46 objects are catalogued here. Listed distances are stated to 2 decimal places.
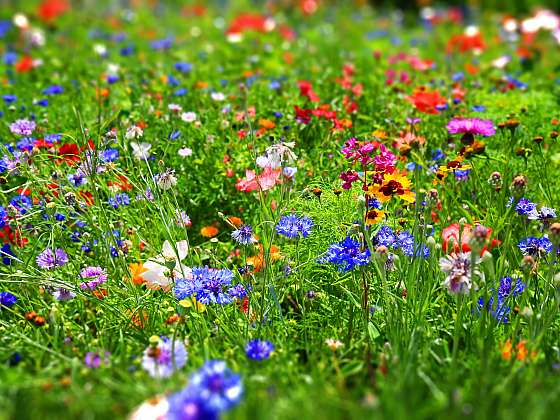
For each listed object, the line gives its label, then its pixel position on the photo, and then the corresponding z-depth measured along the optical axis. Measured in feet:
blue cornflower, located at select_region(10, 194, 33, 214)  6.79
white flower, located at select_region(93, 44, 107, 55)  13.17
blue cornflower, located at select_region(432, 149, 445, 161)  7.57
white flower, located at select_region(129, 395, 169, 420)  3.79
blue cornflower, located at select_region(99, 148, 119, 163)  6.83
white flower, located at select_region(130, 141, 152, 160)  6.47
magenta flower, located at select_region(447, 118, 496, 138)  6.45
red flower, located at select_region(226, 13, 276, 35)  18.02
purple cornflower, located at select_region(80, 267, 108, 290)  5.99
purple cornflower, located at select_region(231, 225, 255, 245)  5.61
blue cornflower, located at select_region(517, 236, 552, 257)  5.71
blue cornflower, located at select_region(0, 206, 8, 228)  6.05
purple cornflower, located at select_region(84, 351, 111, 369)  4.64
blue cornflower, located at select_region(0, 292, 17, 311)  5.95
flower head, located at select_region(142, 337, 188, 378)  4.31
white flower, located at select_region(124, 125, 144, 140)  6.32
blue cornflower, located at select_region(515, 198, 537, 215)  6.04
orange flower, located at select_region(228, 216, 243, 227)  6.66
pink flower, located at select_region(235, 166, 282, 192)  6.38
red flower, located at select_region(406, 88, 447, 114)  8.25
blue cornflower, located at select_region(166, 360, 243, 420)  3.39
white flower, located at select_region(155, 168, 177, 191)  5.80
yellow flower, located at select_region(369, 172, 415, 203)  5.46
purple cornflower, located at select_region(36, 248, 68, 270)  6.15
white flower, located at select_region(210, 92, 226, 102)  9.39
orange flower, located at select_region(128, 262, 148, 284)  6.48
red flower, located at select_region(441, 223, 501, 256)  5.63
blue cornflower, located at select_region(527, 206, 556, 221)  5.64
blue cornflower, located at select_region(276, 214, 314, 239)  5.57
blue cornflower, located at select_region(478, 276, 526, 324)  5.30
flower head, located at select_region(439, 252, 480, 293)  4.74
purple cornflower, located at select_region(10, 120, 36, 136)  7.68
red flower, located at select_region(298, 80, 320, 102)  9.52
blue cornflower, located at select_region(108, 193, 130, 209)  6.78
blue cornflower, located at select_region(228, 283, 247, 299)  5.59
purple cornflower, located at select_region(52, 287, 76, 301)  5.68
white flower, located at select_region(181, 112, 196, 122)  8.43
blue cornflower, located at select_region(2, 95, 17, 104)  9.55
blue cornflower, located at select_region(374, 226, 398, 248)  5.48
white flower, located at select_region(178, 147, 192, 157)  7.40
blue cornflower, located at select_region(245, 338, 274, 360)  4.52
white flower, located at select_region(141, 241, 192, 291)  5.83
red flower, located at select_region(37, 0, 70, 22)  19.66
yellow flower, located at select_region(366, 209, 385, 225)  5.52
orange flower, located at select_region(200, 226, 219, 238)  6.91
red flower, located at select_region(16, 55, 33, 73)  12.83
